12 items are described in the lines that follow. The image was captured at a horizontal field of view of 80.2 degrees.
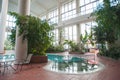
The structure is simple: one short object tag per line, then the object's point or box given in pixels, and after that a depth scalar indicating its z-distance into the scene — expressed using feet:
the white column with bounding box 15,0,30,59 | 13.39
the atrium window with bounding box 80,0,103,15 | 29.25
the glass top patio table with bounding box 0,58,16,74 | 9.88
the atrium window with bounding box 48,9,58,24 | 40.29
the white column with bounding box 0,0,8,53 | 25.15
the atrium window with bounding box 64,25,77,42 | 33.95
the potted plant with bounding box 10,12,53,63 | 13.50
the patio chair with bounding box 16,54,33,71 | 13.07
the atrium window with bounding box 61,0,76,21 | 34.12
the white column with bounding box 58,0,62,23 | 36.61
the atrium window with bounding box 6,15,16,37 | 41.36
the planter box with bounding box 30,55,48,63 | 14.30
